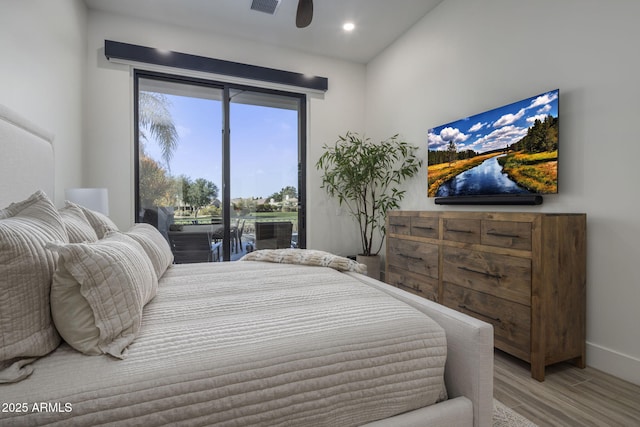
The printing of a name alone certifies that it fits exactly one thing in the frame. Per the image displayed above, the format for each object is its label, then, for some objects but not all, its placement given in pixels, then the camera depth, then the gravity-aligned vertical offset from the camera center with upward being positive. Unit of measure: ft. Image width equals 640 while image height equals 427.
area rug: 4.56 -3.15
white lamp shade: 7.72 +0.24
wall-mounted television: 6.76 +1.45
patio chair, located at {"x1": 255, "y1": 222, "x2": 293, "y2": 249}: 13.05 -1.14
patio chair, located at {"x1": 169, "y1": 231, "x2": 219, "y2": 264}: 11.61 -1.45
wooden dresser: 5.80 -1.45
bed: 2.45 -1.34
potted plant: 11.85 +1.26
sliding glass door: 11.39 +1.75
